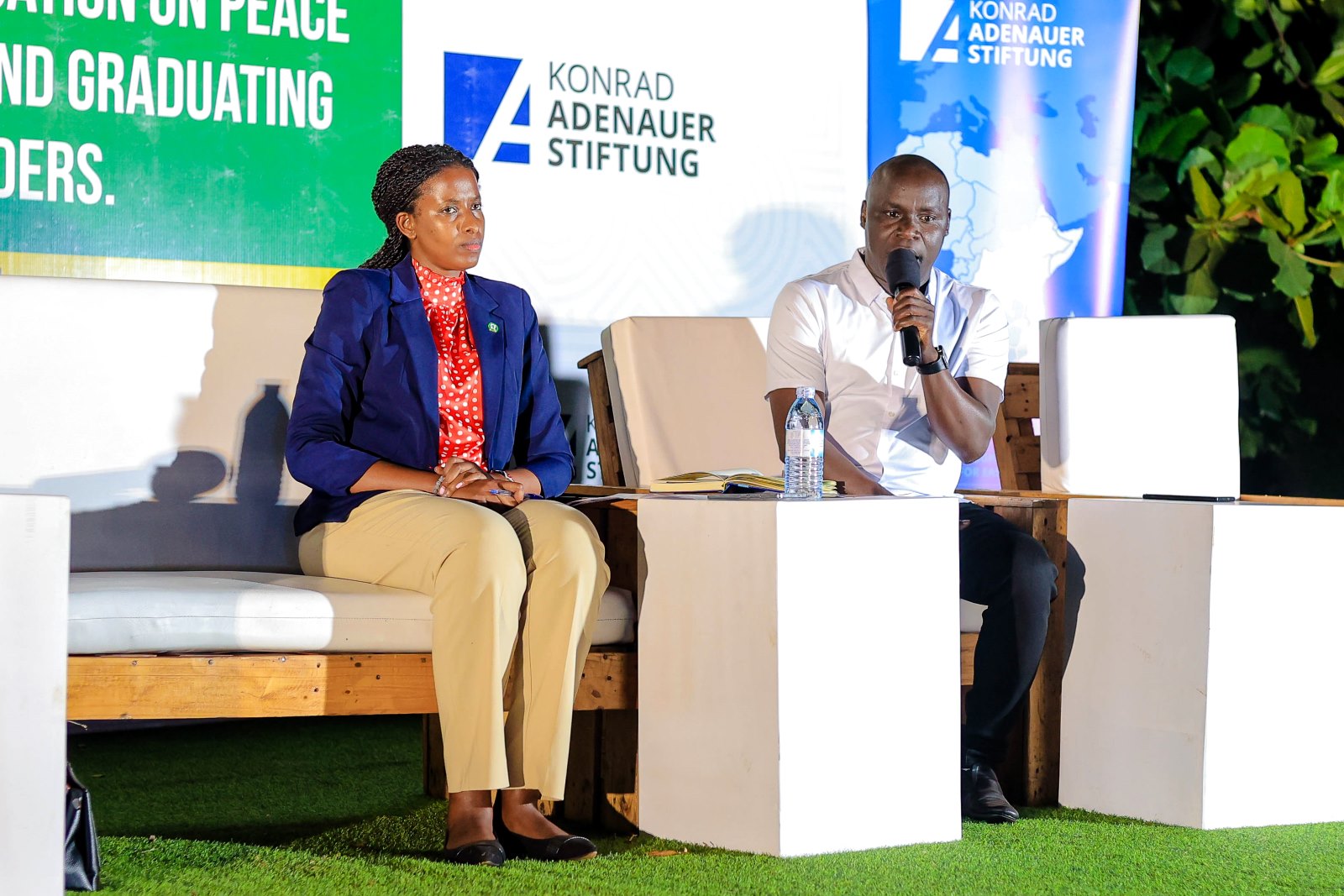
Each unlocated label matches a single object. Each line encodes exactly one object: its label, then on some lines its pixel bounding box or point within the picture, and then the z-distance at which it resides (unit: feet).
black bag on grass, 14.01
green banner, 22.71
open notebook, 16.94
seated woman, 15.20
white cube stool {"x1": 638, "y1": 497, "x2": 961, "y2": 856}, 15.20
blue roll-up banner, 27.73
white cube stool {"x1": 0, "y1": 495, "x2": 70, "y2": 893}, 12.53
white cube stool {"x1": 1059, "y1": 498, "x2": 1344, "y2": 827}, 17.06
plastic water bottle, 16.62
